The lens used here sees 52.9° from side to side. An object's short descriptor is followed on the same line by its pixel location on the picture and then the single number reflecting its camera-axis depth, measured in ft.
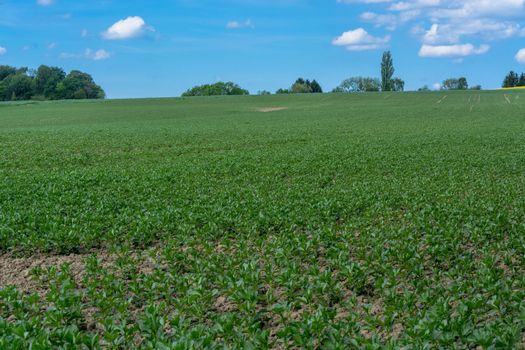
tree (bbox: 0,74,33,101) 456.04
